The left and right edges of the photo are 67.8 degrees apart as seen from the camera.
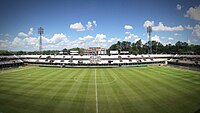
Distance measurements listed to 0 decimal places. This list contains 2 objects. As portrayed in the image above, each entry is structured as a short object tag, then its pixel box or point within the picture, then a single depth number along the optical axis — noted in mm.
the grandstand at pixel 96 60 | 59281
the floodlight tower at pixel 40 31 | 76000
